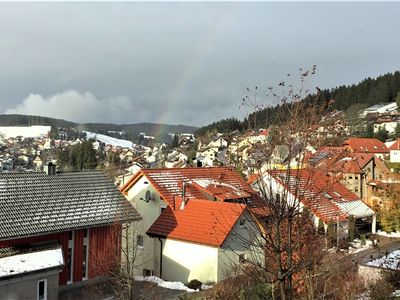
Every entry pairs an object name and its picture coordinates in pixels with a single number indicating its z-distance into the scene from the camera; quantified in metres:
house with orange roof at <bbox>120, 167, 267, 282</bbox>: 21.08
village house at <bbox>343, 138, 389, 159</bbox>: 78.69
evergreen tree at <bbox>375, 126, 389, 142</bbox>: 103.62
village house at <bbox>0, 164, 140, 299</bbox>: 16.50
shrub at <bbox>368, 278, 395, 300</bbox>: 12.96
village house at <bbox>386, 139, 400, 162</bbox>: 78.31
